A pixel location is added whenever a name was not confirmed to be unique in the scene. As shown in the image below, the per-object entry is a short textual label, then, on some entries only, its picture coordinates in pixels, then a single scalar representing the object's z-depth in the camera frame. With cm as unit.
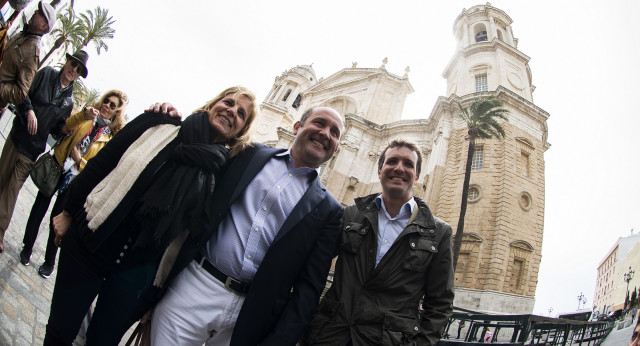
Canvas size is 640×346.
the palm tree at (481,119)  1645
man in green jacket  194
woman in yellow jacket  349
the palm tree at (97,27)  1892
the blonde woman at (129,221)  161
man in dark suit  173
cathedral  1642
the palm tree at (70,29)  2012
